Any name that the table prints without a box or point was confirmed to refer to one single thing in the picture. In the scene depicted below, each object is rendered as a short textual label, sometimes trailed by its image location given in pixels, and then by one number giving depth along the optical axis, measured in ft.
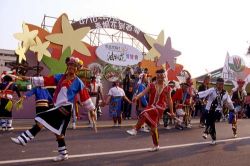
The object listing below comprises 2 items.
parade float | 59.21
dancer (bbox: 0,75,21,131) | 40.68
